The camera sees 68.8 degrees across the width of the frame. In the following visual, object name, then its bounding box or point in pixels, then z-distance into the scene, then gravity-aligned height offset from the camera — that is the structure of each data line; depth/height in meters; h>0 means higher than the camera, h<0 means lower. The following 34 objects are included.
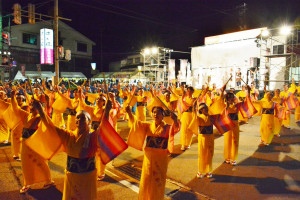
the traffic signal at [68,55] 15.58 +2.36
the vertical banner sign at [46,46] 20.41 +4.04
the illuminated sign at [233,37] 20.85 +5.46
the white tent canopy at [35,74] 25.78 +1.77
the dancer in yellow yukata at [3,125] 6.17 -1.15
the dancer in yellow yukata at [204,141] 4.94 -1.16
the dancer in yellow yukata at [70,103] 7.19 -0.49
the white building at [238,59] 18.17 +3.04
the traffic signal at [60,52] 14.12 +2.34
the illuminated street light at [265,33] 14.58 +3.85
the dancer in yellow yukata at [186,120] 7.18 -1.02
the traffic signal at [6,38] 20.54 +4.82
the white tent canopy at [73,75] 31.12 +1.98
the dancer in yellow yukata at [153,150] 3.36 -0.95
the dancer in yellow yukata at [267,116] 7.49 -0.89
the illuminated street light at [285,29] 13.10 +3.71
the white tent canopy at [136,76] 28.17 +1.68
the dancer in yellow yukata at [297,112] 11.66 -1.15
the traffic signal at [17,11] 12.10 +4.23
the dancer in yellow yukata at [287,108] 9.64 -0.56
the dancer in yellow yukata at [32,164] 4.23 -1.48
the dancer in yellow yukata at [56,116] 8.88 -1.17
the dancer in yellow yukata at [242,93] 11.32 -0.18
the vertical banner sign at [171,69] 20.38 +1.92
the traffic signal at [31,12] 12.33 +4.26
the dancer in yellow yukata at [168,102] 7.19 -0.45
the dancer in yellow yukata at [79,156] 2.84 -0.89
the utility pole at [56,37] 12.76 +3.07
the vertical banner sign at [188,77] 23.73 +1.30
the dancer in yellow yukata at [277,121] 8.55 -1.21
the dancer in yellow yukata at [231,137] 5.76 -1.24
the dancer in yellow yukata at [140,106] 10.10 -0.79
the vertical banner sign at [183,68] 22.40 +2.22
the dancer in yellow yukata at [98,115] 4.84 -0.63
